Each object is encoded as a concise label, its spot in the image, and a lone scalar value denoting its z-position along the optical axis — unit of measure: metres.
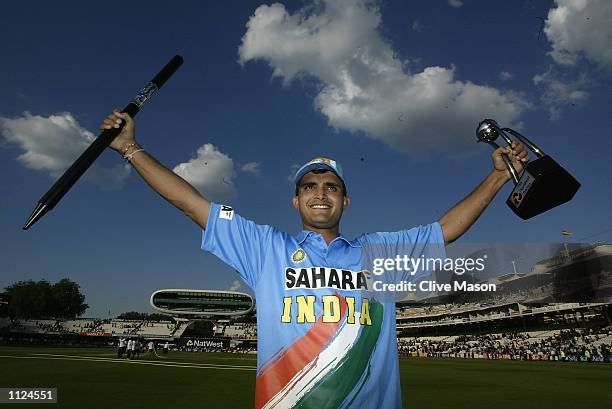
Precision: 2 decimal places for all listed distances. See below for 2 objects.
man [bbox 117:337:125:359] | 33.24
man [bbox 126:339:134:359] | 33.67
